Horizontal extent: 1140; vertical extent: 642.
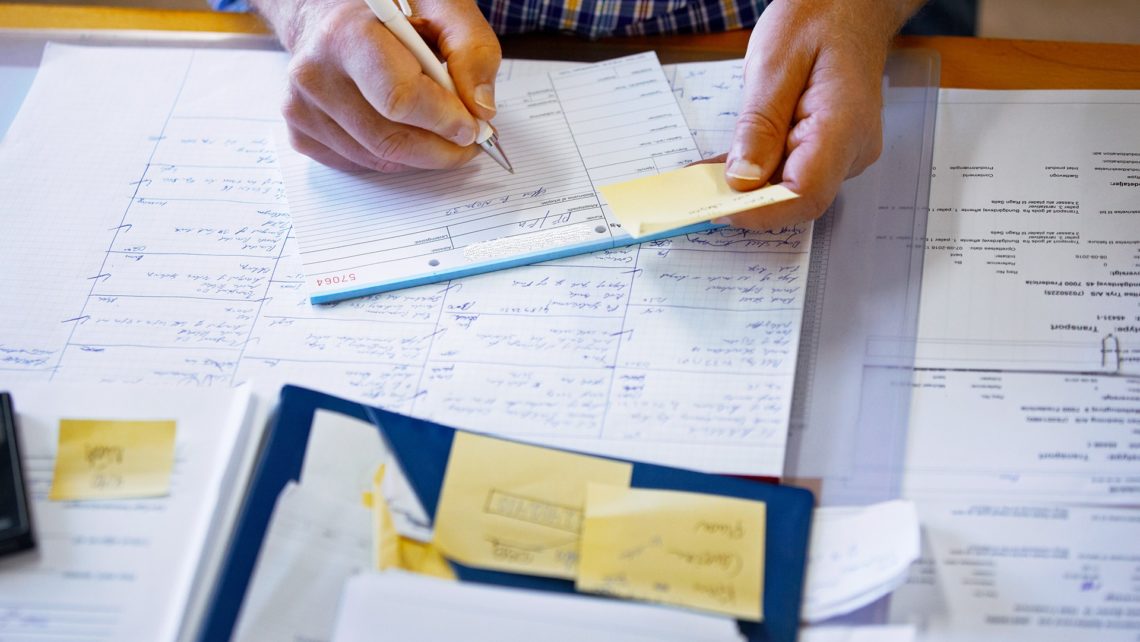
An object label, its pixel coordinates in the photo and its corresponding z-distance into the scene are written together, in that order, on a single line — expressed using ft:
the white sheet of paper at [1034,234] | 2.48
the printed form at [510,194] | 2.70
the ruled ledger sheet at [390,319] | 2.35
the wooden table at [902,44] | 3.16
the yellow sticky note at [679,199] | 2.48
